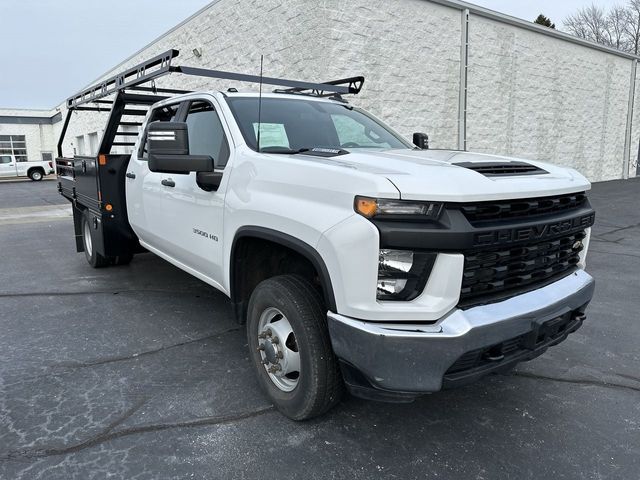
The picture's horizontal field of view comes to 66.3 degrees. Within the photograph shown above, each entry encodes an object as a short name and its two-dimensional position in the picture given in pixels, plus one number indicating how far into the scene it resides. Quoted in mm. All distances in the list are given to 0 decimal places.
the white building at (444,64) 10336
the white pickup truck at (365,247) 2195
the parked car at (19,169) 32156
